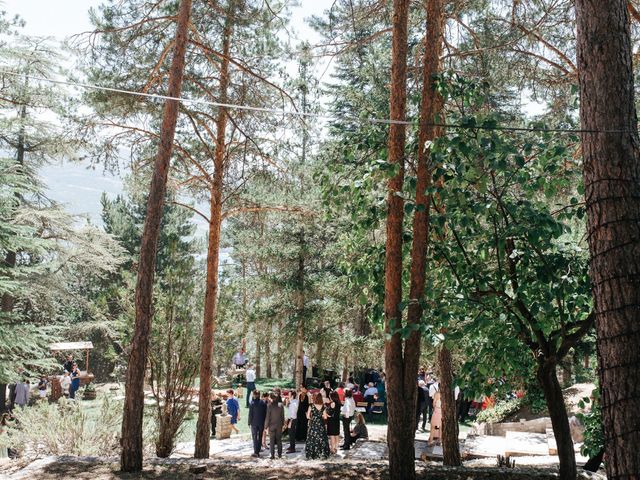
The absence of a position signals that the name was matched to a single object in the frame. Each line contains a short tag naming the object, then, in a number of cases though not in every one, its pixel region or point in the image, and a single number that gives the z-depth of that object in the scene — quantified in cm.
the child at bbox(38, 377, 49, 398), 1878
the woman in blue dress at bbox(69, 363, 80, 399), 2145
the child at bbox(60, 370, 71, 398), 2115
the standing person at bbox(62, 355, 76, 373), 2444
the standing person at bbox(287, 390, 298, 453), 1265
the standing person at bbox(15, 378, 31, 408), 1675
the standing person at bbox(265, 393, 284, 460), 1123
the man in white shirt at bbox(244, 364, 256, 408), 1859
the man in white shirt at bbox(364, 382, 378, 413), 1769
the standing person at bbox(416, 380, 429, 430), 1478
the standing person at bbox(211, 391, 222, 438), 1505
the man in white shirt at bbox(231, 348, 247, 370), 2692
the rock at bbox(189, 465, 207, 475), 757
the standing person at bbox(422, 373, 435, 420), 1590
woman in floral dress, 1104
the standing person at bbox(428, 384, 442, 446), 1313
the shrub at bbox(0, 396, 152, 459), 955
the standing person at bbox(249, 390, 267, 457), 1172
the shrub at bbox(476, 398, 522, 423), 1661
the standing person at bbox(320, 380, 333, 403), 1187
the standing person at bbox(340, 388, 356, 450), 1242
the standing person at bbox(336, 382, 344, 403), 1443
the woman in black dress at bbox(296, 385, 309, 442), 1318
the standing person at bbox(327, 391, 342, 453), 1159
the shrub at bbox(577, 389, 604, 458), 668
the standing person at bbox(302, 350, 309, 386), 2048
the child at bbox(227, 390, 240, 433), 1556
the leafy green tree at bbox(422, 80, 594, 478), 537
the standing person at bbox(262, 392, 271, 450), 1204
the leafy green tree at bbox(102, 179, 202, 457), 972
